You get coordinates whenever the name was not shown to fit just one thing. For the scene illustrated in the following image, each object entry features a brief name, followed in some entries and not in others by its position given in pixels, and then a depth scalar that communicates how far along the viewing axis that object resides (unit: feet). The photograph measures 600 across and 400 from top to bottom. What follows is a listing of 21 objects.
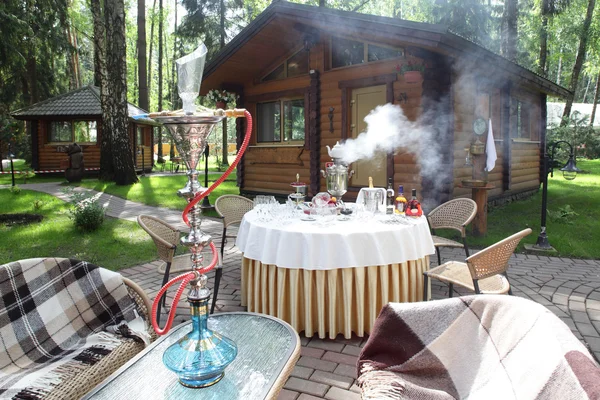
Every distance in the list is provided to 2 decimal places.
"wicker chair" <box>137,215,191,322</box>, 11.12
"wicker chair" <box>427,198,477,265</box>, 14.35
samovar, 12.64
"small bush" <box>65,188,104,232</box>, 21.89
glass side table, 5.15
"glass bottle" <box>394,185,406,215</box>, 12.27
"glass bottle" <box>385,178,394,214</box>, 12.63
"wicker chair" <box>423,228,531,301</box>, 9.45
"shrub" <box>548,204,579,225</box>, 24.57
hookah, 4.54
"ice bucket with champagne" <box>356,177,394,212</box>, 12.03
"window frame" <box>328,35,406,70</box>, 25.67
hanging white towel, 23.32
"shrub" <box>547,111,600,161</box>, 60.86
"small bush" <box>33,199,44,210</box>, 27.02
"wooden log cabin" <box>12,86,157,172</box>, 52.34
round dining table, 9.78
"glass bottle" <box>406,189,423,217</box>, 11.77
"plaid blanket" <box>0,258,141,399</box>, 6.32
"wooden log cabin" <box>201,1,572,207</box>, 23.53
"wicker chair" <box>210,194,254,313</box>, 16.56
